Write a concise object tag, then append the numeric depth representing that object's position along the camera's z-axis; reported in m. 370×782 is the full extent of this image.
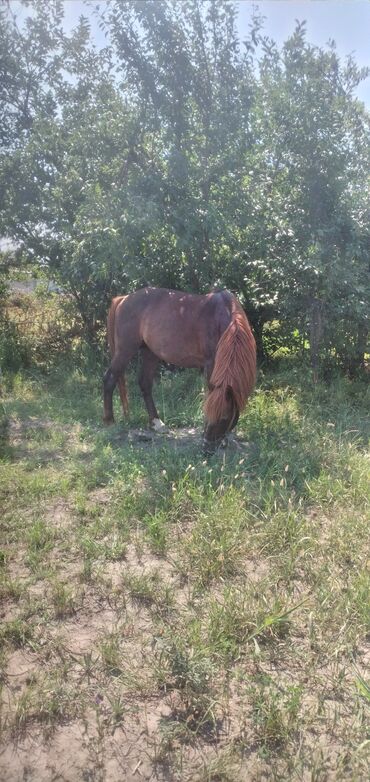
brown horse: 3.89
